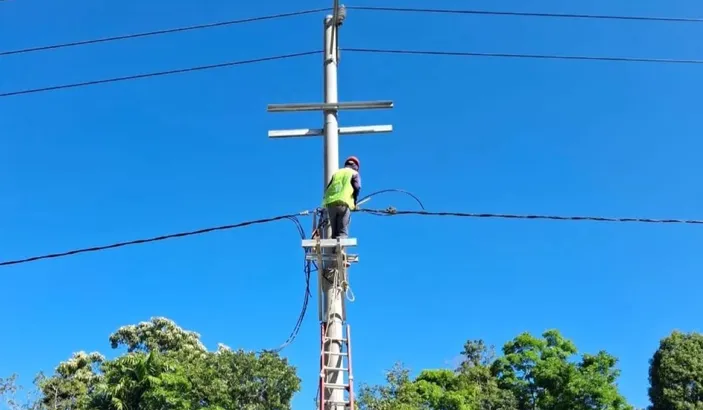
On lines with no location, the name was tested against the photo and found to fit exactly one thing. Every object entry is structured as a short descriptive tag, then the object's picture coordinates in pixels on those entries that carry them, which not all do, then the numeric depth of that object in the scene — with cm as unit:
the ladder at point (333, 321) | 623
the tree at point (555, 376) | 2770
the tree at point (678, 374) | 2969
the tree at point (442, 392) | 2609
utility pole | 631
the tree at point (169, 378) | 2197
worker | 687
